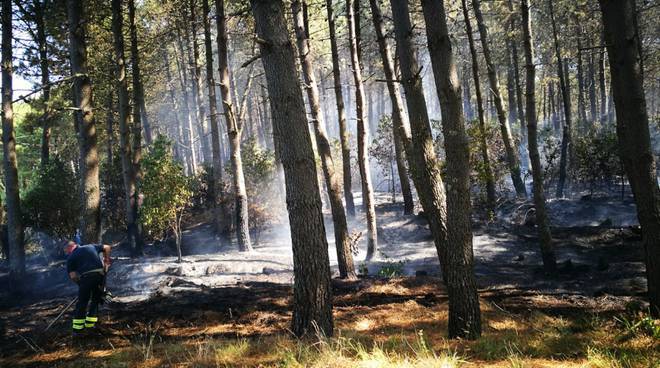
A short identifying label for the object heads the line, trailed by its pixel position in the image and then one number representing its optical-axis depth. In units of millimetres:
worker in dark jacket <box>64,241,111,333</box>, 7547
